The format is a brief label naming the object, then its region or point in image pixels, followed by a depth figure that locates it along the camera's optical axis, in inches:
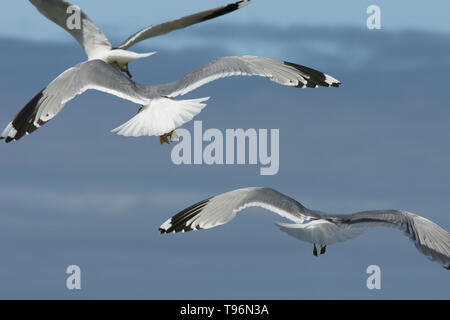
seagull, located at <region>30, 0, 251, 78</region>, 536.1
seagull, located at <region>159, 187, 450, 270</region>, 422.6
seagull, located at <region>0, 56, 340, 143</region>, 429.7
